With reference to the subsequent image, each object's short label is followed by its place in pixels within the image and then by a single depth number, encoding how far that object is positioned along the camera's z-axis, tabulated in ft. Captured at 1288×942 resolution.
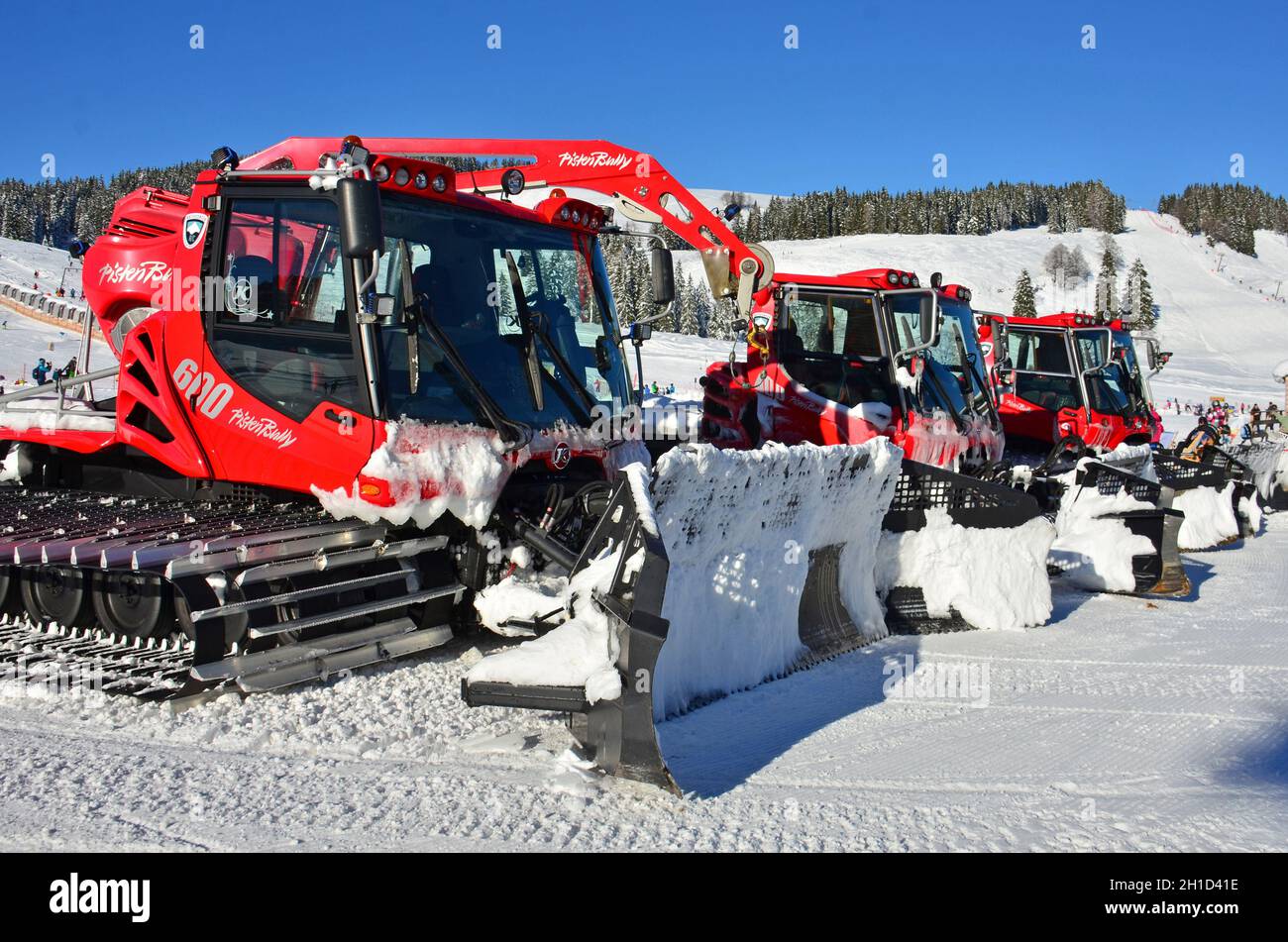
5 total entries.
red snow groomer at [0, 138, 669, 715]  14.74
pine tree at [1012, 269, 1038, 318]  246.06
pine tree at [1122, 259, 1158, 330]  257.14
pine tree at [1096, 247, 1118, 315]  255.70
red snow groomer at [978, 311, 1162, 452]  44.32
